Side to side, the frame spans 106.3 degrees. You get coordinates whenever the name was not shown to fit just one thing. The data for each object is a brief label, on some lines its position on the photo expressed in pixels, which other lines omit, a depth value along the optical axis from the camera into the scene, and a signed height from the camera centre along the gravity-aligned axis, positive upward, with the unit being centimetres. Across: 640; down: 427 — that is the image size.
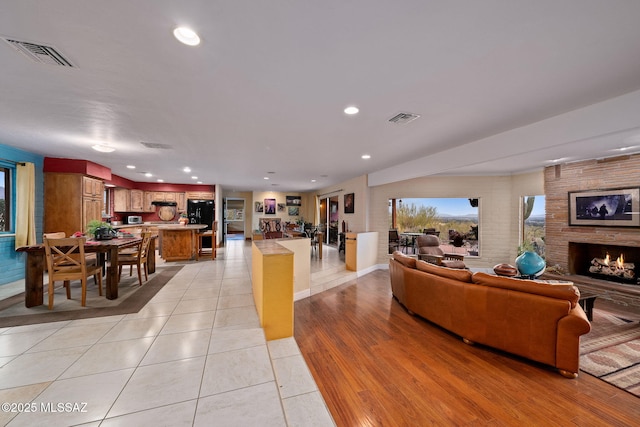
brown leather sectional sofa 233 -110
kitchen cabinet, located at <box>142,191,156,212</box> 892 +49
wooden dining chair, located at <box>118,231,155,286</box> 419 -75
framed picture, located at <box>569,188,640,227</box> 420 +12
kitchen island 635 -73
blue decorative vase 339 -73
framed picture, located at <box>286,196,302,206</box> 1235 +75
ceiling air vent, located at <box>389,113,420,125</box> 280 +116
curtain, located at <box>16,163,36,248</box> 445 +21
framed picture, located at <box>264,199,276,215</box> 1194 +41
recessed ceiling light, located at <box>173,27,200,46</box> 150 +116
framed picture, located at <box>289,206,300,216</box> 1238 +19
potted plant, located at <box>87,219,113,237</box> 394 -19
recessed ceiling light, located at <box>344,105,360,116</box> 260 +116
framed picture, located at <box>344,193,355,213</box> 793 +42
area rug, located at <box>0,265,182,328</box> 285 -123
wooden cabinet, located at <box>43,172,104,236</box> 507 +27
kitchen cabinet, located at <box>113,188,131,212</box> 805 +52
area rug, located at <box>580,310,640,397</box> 230 -157
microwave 827 -14
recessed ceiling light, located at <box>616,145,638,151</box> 368 +105
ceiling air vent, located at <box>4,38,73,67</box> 165 +118
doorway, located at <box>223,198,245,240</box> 1368 +22
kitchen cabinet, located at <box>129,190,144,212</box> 855 +55
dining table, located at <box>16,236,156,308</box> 318 -72
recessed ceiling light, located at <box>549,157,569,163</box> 455 +107
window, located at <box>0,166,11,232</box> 441 +31
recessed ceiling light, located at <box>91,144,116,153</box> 394 +112
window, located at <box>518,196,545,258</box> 577 -26
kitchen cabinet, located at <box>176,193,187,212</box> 923 +50
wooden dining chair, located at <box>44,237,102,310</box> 312 -63
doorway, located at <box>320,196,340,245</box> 972 -15
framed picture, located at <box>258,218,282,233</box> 1138 -45
